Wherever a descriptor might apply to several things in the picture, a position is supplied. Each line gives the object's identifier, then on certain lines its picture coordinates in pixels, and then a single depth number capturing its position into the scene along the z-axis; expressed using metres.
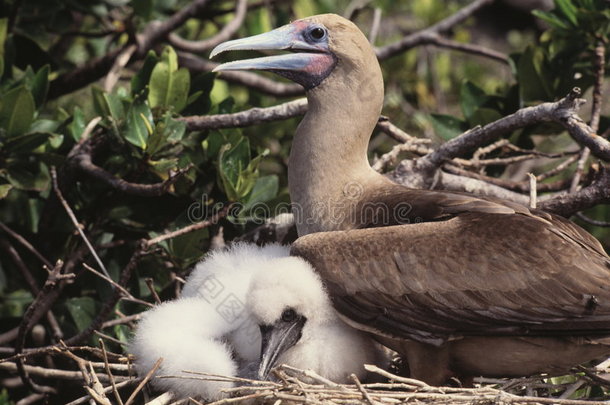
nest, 6.48
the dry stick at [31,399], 8.76
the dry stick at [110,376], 6.71
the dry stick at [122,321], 8.14
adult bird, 6.80
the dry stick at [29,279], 8.87
